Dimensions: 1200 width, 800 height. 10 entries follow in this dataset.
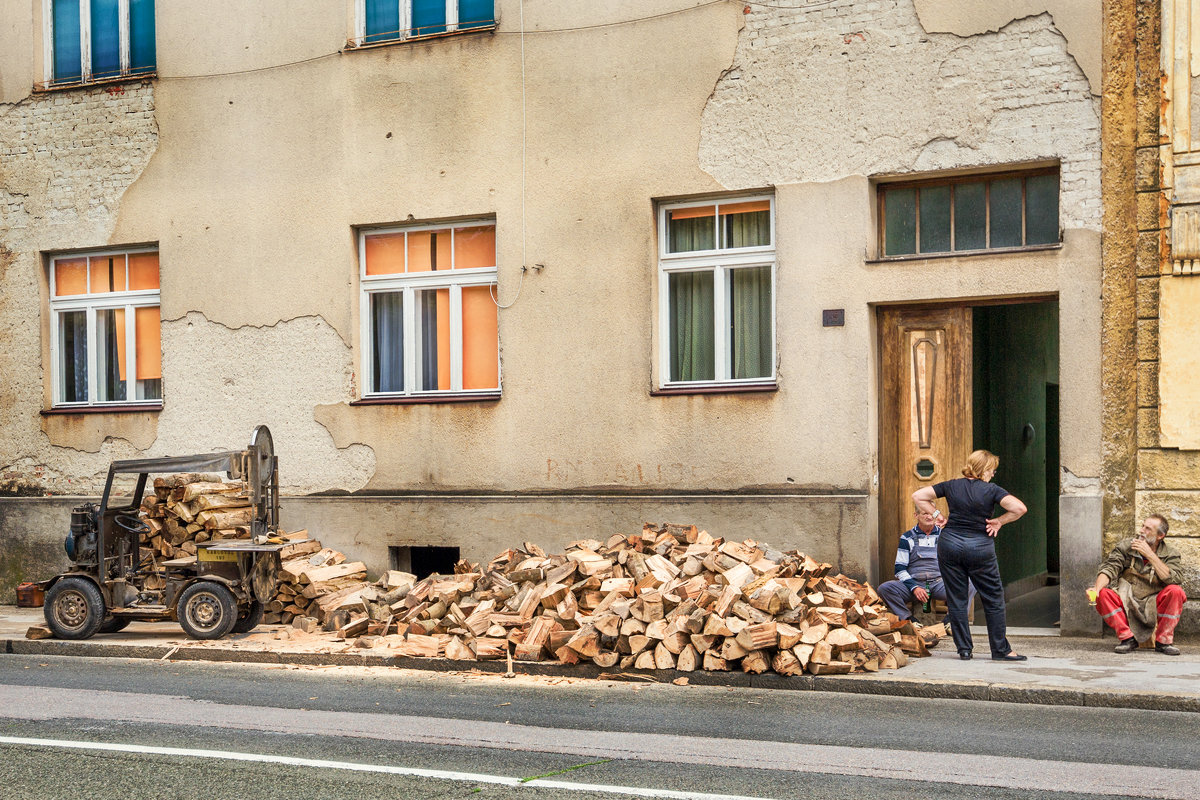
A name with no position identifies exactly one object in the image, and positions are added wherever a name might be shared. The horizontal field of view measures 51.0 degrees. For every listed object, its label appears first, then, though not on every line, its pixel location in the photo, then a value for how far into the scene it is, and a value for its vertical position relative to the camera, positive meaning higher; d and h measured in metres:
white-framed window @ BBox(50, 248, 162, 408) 15.12 +0.92
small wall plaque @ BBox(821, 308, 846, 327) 11.89 +0.75
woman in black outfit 9.90 -1.20
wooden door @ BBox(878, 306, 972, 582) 11.84 -0.10
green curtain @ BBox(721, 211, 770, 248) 12.50 +1.68
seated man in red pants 10.02 -1.58
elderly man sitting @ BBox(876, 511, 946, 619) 10.88 -1.53
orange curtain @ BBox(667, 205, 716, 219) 12.71 +1.88
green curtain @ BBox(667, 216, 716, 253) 12.75 +1.66
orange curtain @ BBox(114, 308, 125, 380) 15.22 +0.76
